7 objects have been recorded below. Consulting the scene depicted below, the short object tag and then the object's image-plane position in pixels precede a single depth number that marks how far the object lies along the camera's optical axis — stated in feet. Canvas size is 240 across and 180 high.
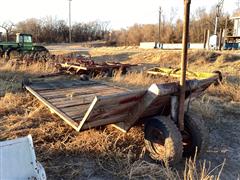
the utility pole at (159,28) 101.59
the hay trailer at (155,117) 7.22
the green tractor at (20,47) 44.05
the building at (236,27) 76.39
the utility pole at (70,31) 128.53
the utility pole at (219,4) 72.02
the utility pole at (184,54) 7.55
